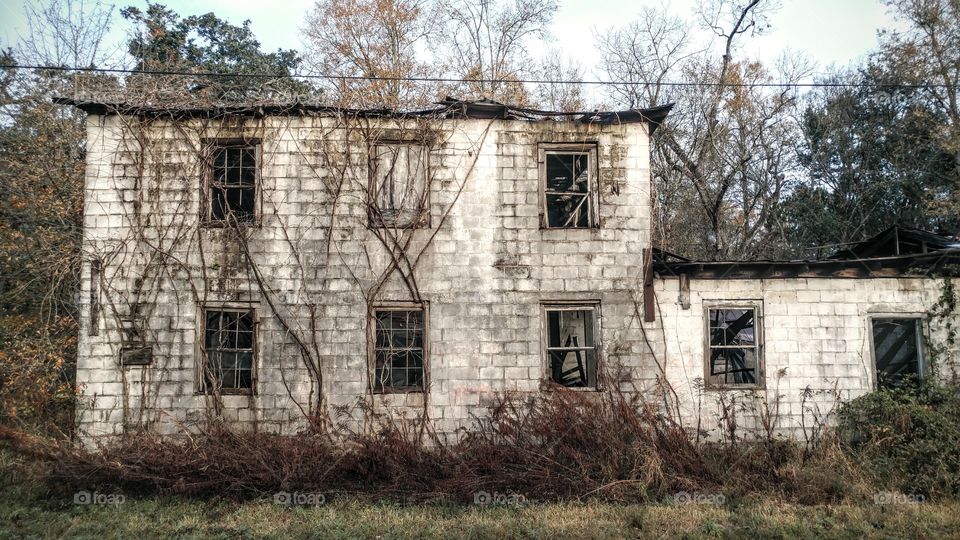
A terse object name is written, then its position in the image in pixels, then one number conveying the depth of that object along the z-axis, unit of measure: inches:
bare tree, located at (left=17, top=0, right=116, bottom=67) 670.5
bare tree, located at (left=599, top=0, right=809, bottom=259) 947.3
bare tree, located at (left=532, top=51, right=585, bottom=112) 947.3
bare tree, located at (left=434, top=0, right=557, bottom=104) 922.7
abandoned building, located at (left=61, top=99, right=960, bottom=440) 414.3
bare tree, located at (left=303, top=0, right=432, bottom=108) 952.8
